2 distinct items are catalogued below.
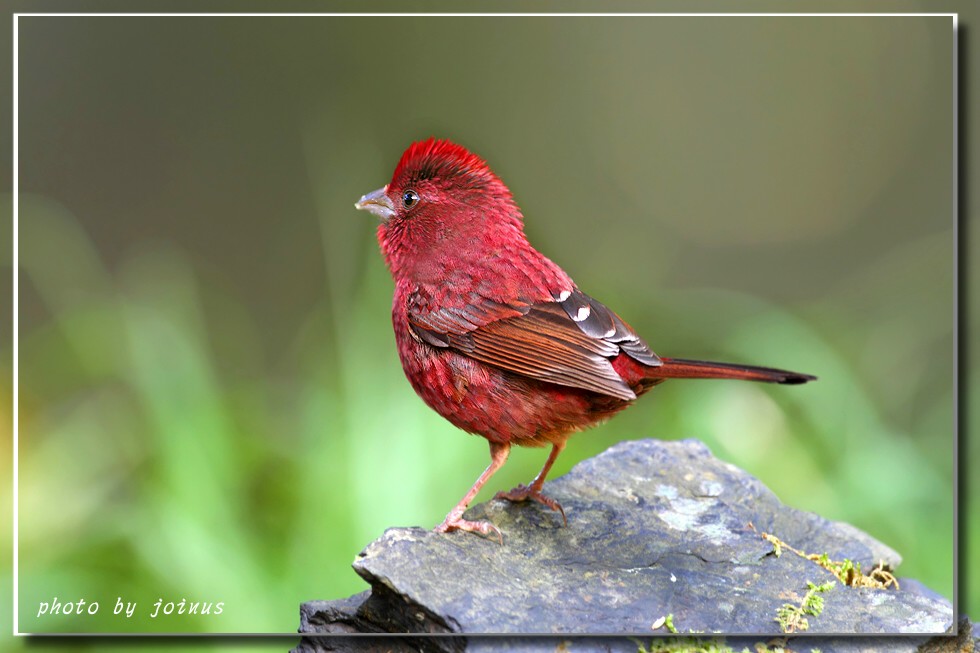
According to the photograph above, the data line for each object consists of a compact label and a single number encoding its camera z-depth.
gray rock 6.95
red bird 7.14
